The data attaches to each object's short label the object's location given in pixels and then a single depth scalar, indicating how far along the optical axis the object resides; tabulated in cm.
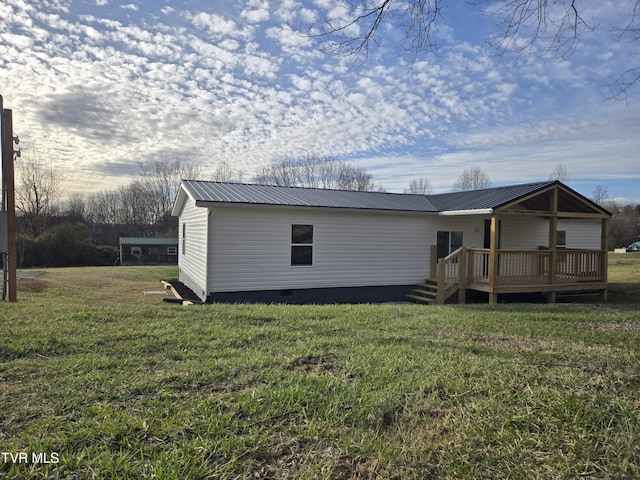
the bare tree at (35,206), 3799
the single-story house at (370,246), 1152
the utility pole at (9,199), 874
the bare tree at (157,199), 4559
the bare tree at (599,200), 5189
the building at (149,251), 3570
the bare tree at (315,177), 4041
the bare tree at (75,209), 4422
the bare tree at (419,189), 4765
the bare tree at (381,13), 529
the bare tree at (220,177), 4016
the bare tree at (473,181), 4609
